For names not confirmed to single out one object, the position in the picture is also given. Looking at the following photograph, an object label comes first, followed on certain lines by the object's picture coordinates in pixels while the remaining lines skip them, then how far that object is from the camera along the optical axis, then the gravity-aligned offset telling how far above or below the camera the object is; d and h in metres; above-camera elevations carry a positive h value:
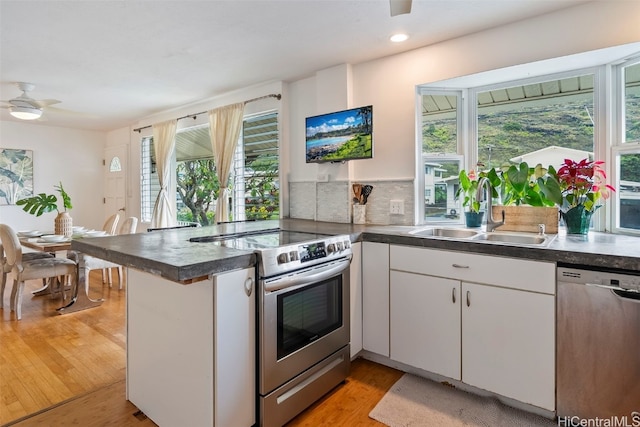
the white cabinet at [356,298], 2.25 -0.58
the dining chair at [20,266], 3.21 -0.53
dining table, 3.34 -0.67
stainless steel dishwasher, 1.51 -0.62
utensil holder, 2.95 -0.03
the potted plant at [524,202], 2.23 +0.05
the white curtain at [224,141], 3.81 +0.80
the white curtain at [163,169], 4.68 +0.60
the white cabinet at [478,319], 1.71 -0.61
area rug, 1.76 -1.08
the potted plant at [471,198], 2.55 +0.09
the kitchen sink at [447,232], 2.37 -0.16
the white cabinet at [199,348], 1.43 -0.61
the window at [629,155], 2.12 +0.34
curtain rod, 3.47 +1.19
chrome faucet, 2.33 +0.09
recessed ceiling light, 2.44 +1.25
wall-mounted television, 2.75 +0.64
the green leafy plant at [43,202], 3.53 +0.11
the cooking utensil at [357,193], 2.97 +0.15
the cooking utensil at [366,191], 2.93 +0.16
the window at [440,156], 2.81 +0.44
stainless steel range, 1.59 -0.56
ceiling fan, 3.35 +1.06
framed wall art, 5.24 +0.60
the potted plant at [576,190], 2.08 +0.12
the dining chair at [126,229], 4.20 -0.21
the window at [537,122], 2.34 +0.64
